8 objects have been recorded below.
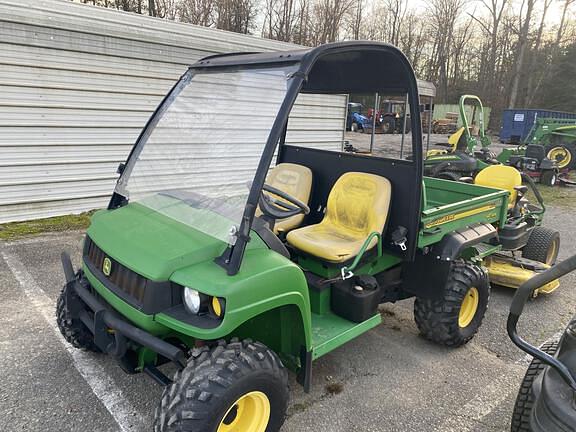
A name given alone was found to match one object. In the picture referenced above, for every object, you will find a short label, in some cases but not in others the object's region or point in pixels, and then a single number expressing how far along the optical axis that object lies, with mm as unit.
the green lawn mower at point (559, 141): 12445
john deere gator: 1936
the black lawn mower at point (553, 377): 1541
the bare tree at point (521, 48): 29234
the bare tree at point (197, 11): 21125
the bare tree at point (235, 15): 22500
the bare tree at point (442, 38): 34594
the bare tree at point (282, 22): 26844
